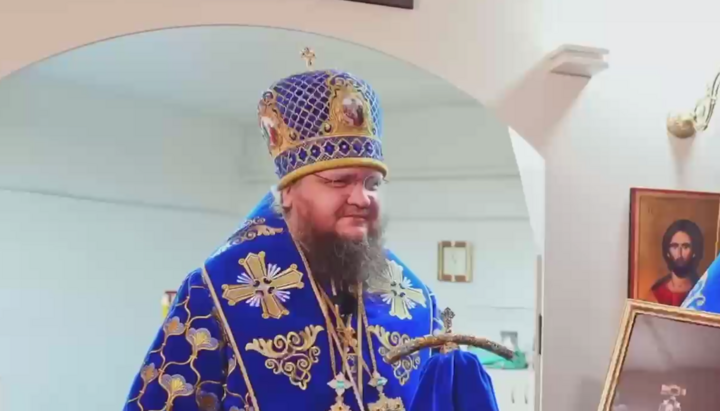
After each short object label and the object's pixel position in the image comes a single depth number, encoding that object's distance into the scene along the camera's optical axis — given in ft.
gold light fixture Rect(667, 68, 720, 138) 6.07
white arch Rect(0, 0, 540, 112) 5.13
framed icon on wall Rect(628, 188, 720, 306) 6.23
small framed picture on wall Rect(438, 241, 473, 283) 12.14
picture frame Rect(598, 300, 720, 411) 3.88
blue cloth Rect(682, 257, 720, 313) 4.13
